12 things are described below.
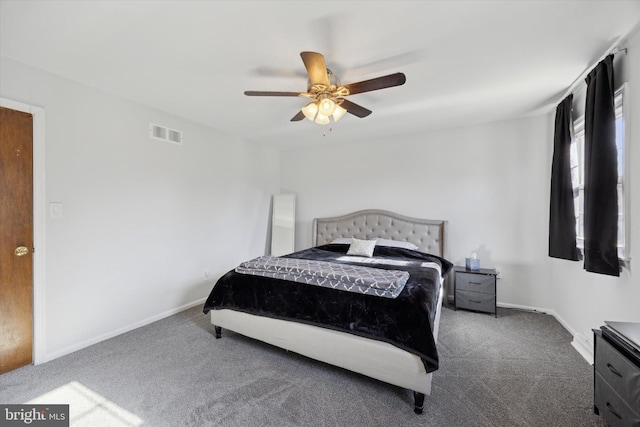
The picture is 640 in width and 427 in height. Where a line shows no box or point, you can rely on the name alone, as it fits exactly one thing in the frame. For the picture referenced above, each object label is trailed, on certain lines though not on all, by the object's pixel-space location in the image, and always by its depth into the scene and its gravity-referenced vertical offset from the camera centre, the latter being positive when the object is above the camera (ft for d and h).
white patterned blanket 7.10 -1.82
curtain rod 6.84 +4.11
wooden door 7.39 -0.84
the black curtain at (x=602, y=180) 6.80 +0.82
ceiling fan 6.43 +3.13
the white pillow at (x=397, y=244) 13.16 -1.58
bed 6.19 -2.96
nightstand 11.38 -3.26
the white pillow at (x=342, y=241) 14.30 -1.58
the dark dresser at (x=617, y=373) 4.39 -2.75
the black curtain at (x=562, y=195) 9.26 +0.59
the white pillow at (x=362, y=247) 12.48 -1.68
